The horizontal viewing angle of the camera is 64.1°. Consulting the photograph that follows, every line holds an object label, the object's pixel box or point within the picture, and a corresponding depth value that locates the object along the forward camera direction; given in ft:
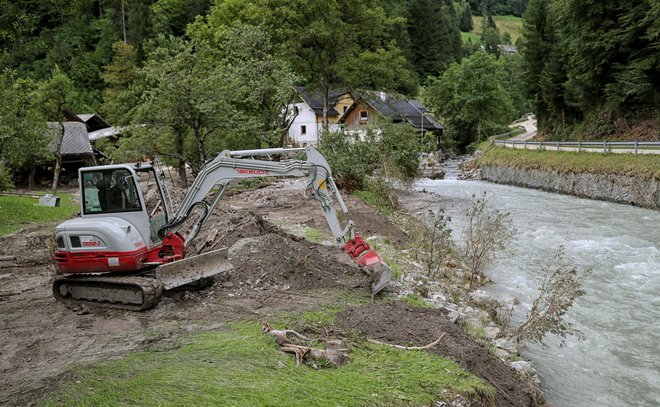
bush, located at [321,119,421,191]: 84.07
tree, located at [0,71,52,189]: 76.79
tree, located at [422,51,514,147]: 195.00
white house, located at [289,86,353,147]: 184.44
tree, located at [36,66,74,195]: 130.41
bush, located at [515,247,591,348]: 29.27
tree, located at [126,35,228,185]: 85.76
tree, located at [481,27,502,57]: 435.94
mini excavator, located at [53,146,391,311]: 30.94
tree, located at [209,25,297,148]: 94.99
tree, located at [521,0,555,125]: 166.61
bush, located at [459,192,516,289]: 41.45
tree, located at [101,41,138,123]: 198.29
